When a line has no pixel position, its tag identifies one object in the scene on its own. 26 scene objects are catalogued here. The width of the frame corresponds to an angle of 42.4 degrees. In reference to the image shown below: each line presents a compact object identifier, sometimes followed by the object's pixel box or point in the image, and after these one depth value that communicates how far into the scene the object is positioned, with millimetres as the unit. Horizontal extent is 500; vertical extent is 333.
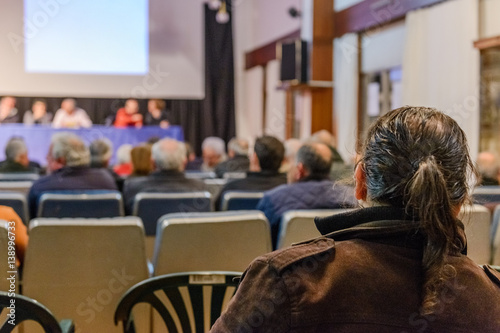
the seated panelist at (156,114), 11172
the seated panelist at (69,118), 10086
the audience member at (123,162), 6277
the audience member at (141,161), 4934
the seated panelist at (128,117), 10523
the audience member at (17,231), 2402
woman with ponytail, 961
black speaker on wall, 8969
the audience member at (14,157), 5359
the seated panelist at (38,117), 10227
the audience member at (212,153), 6809
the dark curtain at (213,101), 12375
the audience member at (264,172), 4082
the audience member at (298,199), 2994
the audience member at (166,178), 4140
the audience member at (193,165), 7642
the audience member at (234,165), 5891
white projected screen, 10375
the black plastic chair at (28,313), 1512
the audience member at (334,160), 4978
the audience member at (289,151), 5409
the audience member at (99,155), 5566
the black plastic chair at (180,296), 1649
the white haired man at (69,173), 4020
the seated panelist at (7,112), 10359
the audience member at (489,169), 4297
